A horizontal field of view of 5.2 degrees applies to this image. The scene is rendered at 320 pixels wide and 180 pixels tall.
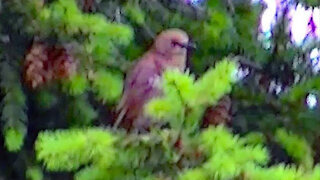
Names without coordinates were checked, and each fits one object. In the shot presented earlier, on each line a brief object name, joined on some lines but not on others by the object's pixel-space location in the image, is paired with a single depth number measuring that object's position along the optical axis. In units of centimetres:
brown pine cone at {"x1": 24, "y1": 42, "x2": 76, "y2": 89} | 488
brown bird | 495
